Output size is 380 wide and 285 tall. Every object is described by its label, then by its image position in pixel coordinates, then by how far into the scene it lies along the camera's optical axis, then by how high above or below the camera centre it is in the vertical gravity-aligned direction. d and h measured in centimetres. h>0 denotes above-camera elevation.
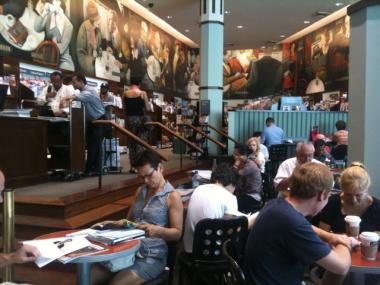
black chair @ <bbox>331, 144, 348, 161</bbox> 631 -47
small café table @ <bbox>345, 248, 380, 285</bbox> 196 -71
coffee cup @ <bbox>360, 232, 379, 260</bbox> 205 -63
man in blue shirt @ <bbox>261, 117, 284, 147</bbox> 968 -28
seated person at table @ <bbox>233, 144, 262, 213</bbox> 456 -77
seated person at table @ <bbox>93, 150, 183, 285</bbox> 257 -69
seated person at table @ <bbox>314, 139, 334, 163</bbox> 619 -47
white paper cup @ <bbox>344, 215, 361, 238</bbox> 220 -57
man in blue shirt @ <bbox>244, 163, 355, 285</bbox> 175 -53
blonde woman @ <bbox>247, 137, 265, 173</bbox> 592 -45
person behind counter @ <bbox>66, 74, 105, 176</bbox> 581 +10
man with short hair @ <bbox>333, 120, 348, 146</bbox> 660 -25
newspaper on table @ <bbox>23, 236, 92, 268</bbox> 199 -68
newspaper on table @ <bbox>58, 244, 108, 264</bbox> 204 -70
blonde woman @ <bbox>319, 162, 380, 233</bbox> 246 -49
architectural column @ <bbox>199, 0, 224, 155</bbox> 1065 +178
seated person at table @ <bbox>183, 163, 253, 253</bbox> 302 -64
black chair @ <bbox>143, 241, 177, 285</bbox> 270 -104
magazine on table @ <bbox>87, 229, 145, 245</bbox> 232 -68
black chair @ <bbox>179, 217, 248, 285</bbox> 272 -86
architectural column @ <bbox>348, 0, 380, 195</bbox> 367 +34
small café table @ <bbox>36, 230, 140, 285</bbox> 208 -72
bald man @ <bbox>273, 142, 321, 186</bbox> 425 -41
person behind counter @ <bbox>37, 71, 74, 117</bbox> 599 +41
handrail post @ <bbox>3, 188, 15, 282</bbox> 221 -59
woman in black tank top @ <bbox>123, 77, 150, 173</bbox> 686 +22
